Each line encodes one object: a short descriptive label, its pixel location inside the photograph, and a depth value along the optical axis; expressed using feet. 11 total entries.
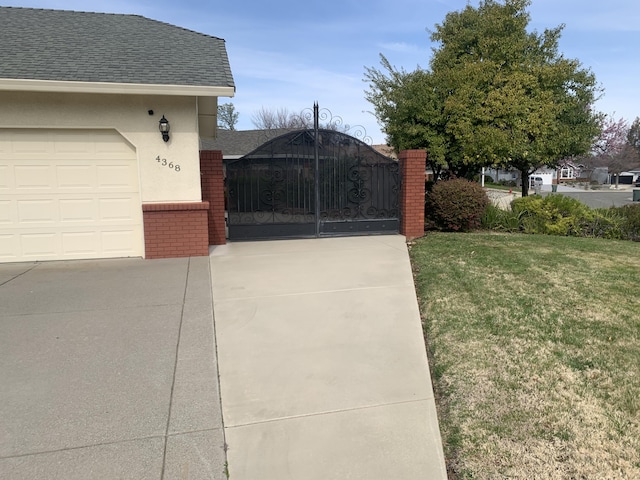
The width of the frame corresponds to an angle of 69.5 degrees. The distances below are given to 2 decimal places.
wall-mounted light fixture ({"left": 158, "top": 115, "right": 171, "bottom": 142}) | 26.58
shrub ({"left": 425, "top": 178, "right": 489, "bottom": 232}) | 36.04
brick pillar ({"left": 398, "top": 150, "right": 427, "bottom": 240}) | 34.35
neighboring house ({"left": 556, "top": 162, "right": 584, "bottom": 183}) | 241.63
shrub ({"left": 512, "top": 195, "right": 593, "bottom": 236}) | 37.37
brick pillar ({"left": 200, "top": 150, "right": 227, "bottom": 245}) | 31.30
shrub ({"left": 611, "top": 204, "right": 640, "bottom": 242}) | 37.37
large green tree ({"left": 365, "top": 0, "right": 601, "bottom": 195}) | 48.93
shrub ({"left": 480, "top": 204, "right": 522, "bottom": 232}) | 38.34
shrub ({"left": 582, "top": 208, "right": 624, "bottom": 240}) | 37.37
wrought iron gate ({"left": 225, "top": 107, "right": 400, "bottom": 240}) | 32.99
